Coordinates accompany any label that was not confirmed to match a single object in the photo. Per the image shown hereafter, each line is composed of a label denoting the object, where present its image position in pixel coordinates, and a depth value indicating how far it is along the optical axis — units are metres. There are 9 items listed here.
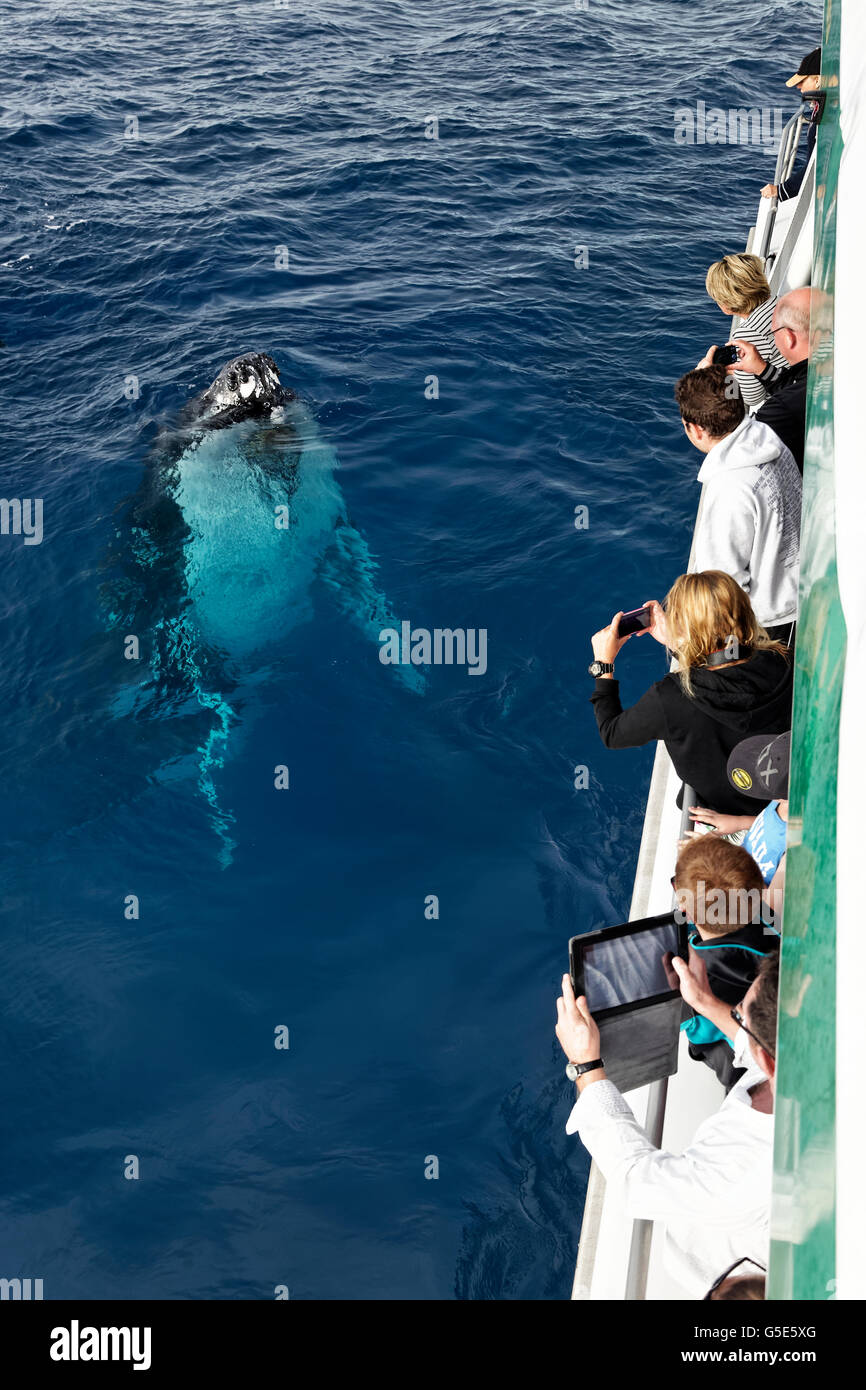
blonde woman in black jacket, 4.93
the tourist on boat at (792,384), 6.49
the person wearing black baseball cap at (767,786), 4.72
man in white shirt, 3.42
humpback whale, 10.17
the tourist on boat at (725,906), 4.21
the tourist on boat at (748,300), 7.17
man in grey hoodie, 5.85
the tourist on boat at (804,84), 9.71
